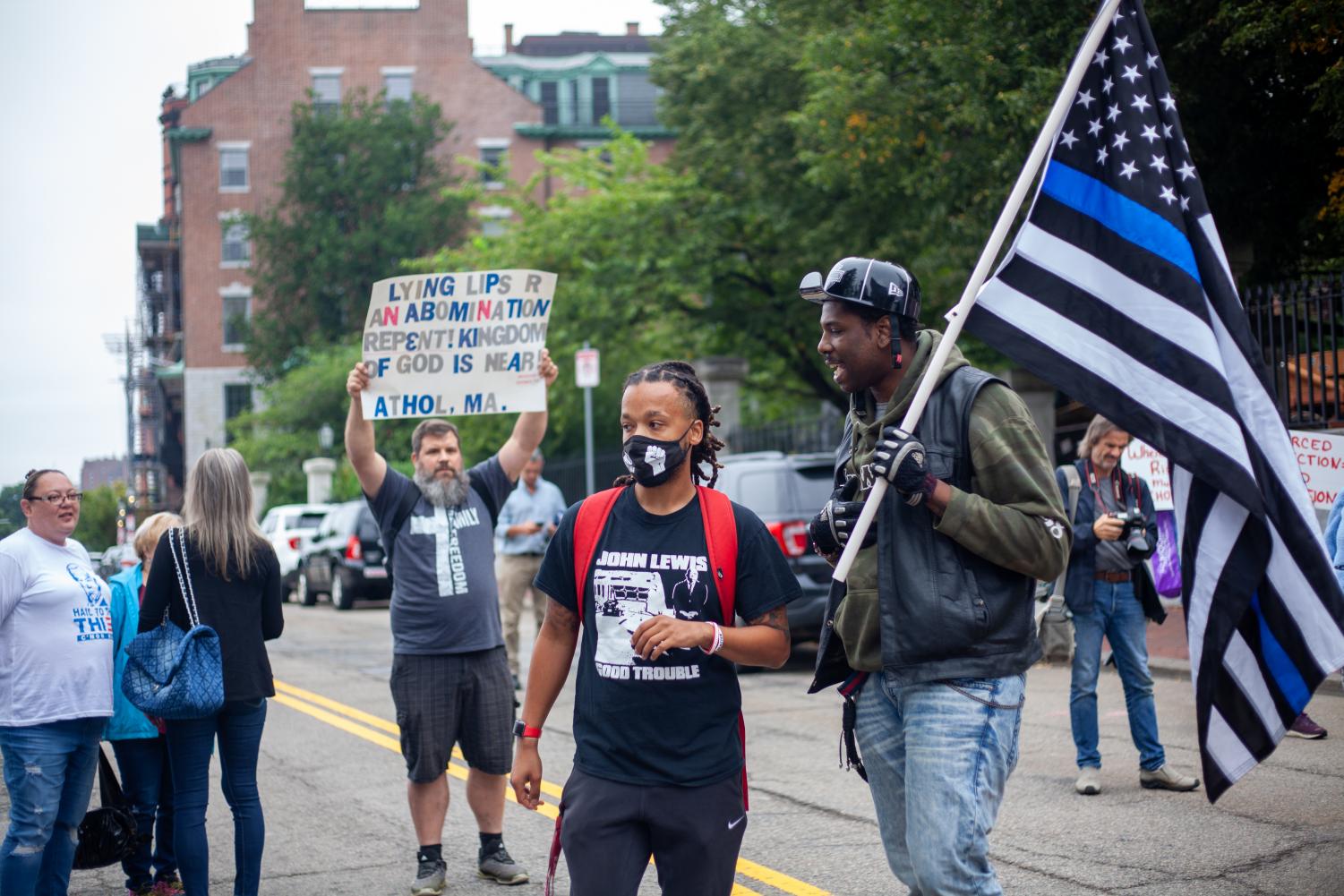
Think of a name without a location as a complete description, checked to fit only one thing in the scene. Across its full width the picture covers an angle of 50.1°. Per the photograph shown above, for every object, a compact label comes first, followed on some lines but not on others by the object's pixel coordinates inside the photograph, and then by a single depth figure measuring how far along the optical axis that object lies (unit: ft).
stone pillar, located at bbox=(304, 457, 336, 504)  136.56
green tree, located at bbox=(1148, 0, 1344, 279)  41.22
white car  91.15
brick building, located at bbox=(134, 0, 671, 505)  175.01
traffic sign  63.21
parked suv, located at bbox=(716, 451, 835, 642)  41.42
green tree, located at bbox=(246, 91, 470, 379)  168.14
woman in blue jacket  20.24
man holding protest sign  20.12
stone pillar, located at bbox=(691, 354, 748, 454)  83.71
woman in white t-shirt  17.63
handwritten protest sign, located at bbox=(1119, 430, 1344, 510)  34.63
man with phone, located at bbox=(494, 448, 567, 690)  43.21
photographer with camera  24.68
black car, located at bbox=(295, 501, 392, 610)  79.71
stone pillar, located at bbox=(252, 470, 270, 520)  146.20
